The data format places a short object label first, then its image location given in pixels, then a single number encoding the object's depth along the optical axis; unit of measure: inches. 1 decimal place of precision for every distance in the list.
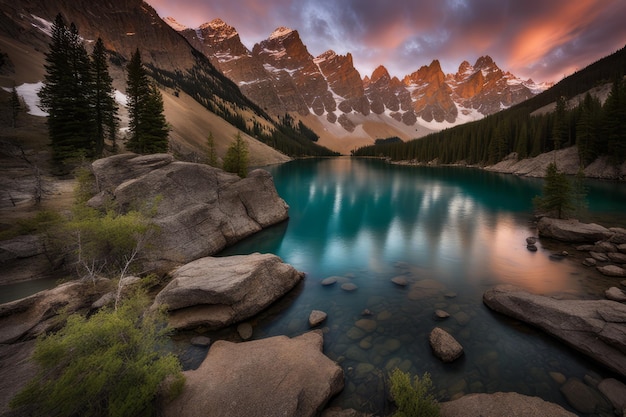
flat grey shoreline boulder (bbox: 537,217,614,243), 816.9
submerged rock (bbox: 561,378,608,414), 308.9
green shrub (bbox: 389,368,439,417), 252.7
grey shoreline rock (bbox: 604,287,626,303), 502.4
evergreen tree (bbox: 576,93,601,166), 2356.1
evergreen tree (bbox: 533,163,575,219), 979.9
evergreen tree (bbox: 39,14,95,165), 1261.1
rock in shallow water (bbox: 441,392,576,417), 275.0
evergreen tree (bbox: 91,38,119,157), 1391.5
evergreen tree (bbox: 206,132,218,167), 1710.1
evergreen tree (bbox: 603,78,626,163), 2133.4
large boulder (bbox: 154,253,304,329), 483.5
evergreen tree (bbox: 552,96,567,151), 2893.7
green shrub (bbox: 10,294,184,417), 228.8
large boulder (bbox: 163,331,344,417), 282.5
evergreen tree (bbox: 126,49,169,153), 1565.0
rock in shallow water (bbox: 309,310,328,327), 487.6
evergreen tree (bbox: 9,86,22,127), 1508.6
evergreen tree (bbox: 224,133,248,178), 1468.3
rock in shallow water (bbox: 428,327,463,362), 390.3
